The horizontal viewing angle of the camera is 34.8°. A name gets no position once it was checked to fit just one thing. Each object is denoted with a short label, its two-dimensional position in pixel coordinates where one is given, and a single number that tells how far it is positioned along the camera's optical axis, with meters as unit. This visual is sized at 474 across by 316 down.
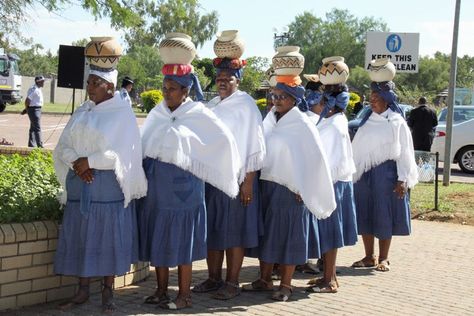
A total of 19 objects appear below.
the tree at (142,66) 73.12
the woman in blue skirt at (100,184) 5.68
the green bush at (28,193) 5.96
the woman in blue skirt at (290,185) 6.51
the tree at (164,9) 11.91
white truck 39.97
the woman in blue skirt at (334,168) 7.07
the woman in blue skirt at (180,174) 5.93
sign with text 13.27
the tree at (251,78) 44.71
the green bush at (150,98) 35.64
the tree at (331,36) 97.31
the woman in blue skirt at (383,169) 8.08
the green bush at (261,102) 20.14
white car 19.88
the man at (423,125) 17.02
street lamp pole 15.50
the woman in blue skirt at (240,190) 6.43
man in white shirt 18.44
